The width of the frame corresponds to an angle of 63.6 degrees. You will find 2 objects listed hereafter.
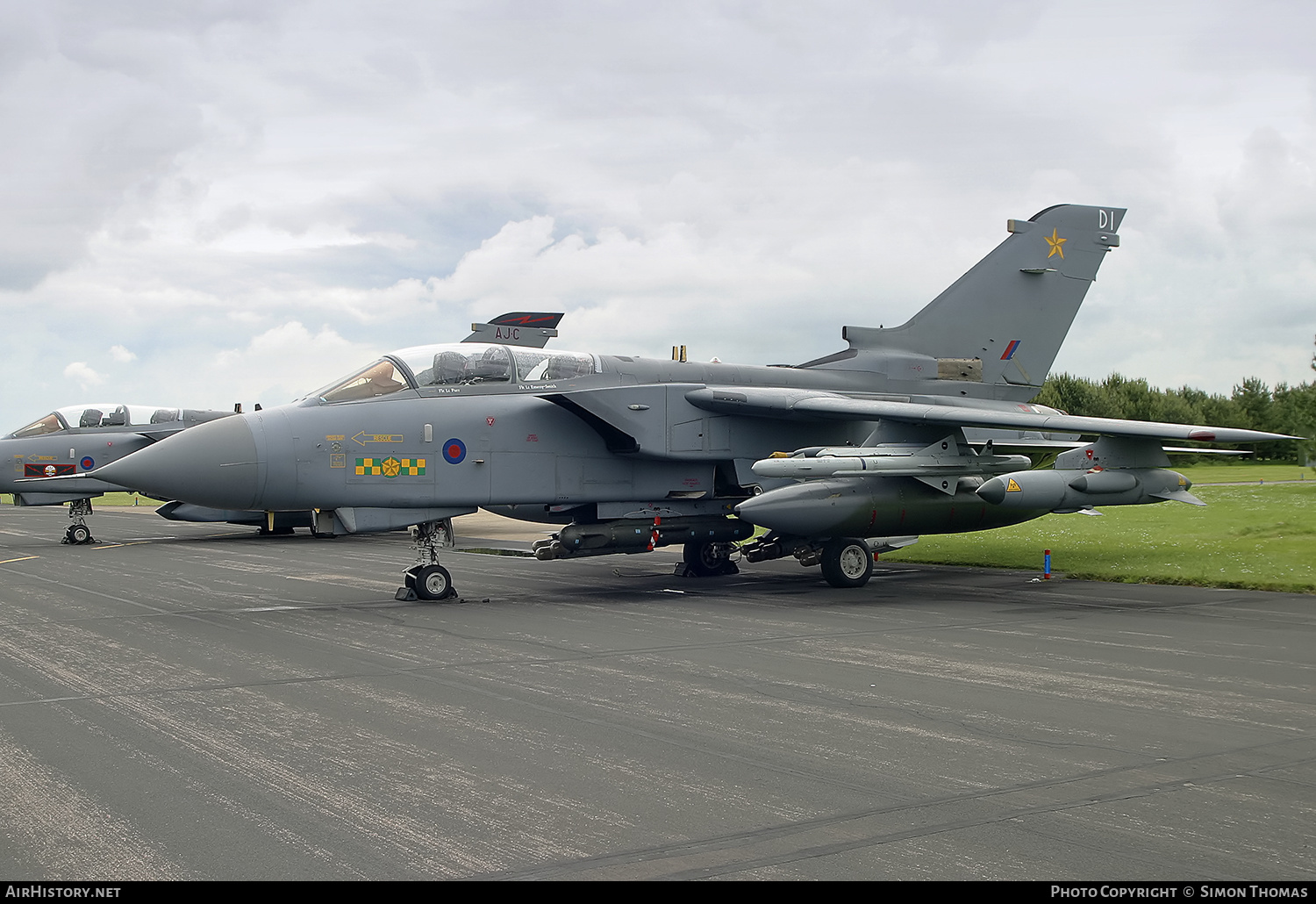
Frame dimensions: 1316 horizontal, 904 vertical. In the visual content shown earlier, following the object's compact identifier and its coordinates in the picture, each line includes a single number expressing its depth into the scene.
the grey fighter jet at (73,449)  23.27
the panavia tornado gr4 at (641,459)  11.60
